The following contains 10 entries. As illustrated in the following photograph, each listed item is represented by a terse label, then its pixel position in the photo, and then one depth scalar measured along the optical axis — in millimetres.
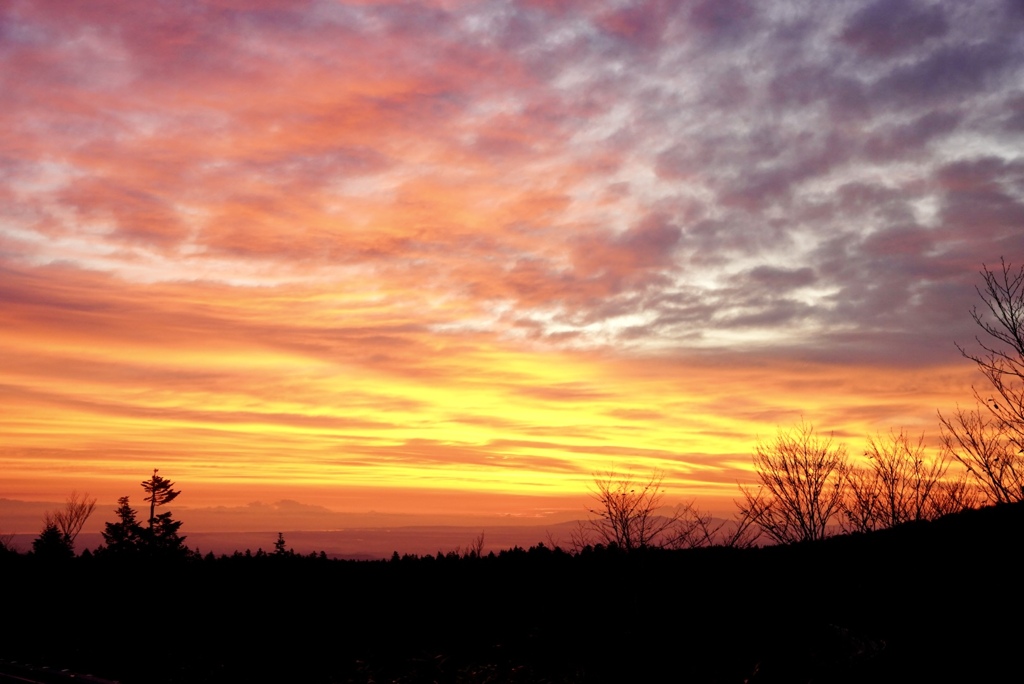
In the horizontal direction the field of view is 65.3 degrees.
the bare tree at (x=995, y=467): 33125
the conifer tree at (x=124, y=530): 72562
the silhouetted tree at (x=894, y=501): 38031
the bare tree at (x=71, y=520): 66838
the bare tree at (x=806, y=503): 39188
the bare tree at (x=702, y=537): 17005
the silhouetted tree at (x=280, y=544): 61875
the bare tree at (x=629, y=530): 18625
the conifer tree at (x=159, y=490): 76375
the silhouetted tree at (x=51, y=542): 53688
